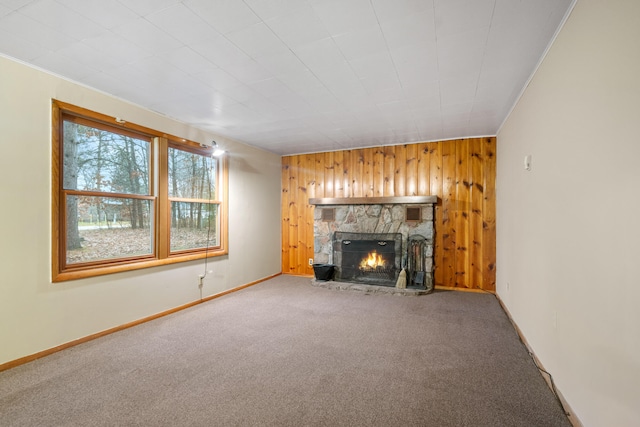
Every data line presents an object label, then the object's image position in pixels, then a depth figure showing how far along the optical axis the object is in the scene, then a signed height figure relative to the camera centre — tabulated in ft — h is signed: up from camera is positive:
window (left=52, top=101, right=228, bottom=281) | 8.55 +0.52
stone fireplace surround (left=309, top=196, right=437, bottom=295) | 14.35 -0.53
